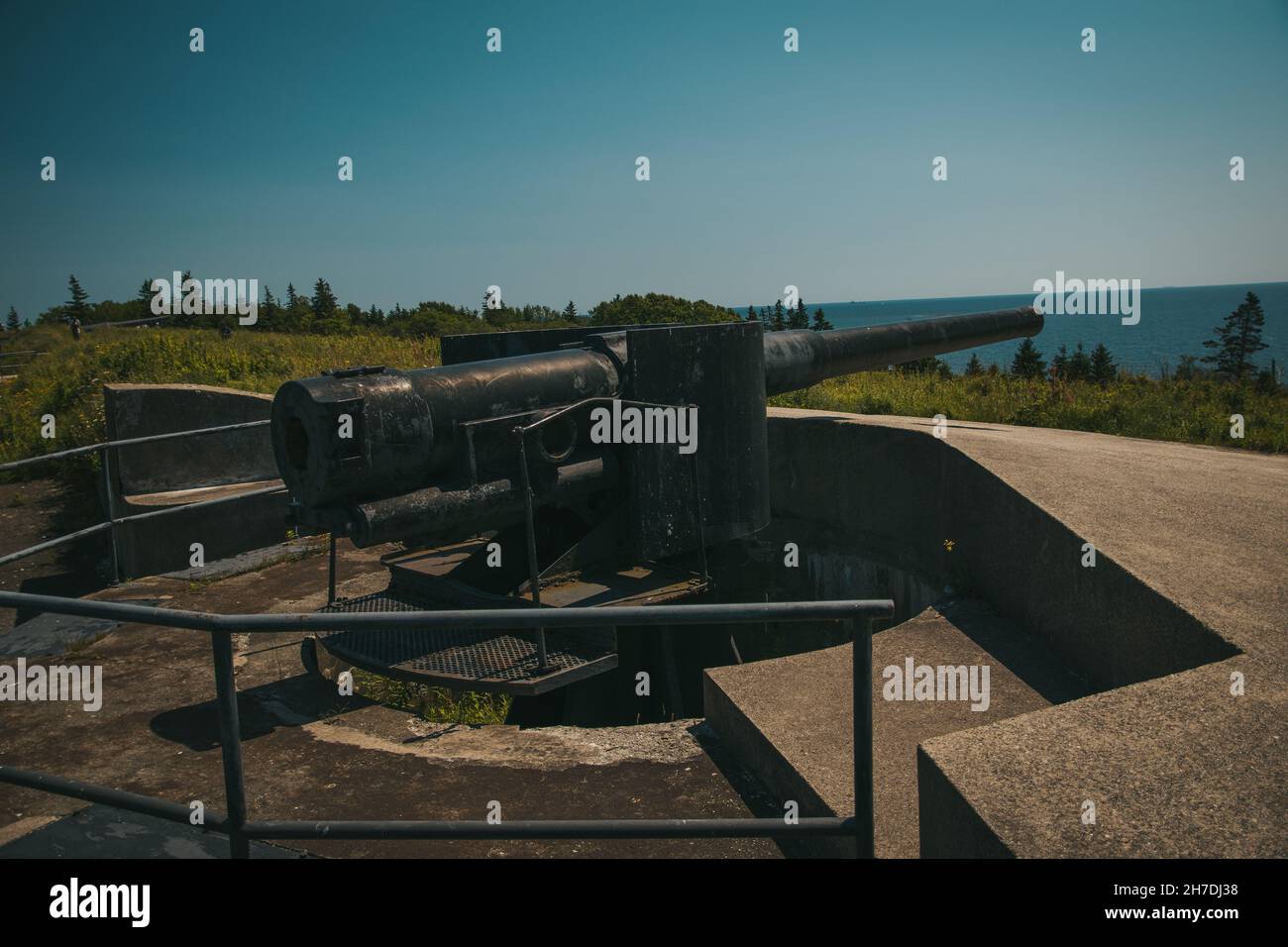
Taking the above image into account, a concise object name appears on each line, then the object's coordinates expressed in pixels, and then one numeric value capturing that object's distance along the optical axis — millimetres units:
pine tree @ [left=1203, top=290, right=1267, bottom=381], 27906
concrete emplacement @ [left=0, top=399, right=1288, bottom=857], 2467
